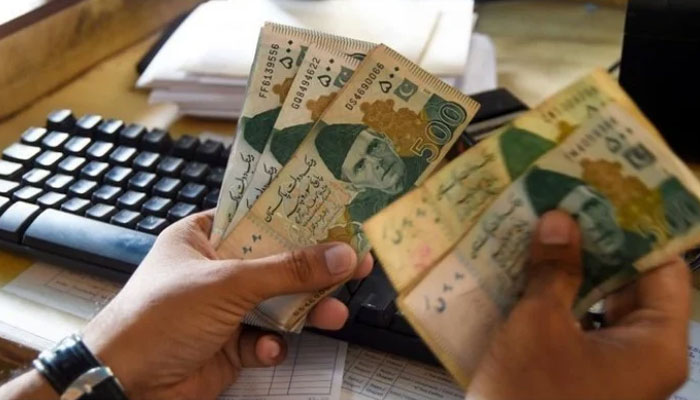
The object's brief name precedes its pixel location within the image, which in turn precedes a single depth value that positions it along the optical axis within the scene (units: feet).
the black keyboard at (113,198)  1.92
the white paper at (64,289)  2.12
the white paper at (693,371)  1.74
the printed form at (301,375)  1.83
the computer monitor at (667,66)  2.35
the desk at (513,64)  2.97
